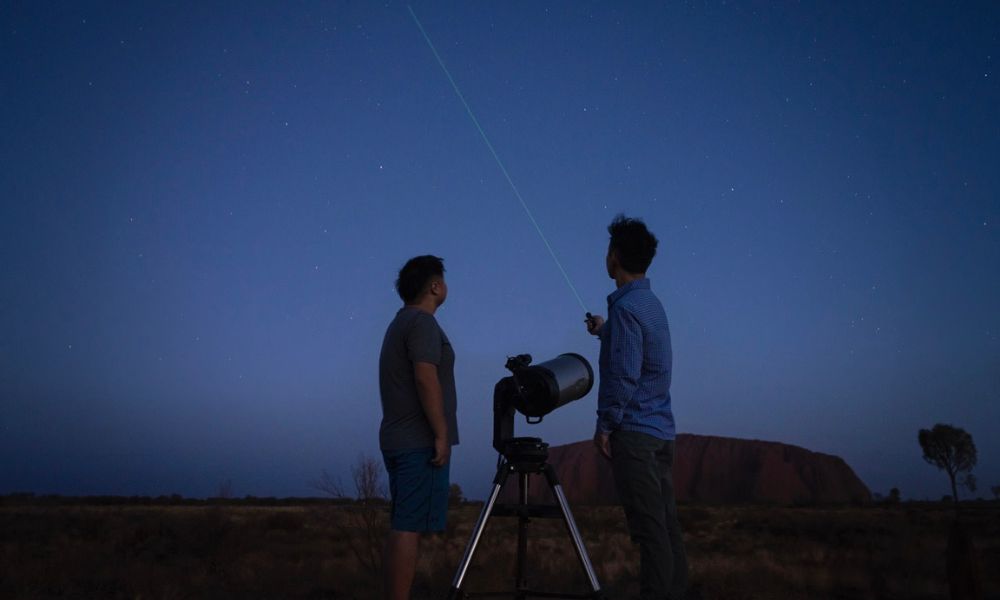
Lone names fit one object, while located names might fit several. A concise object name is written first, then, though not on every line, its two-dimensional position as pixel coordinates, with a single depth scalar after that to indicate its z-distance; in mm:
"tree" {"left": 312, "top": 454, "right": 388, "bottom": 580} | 8977
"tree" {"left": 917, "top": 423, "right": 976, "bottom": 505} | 45375
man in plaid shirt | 3373
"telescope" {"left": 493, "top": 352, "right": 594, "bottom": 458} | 3537
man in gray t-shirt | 3410
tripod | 3359
